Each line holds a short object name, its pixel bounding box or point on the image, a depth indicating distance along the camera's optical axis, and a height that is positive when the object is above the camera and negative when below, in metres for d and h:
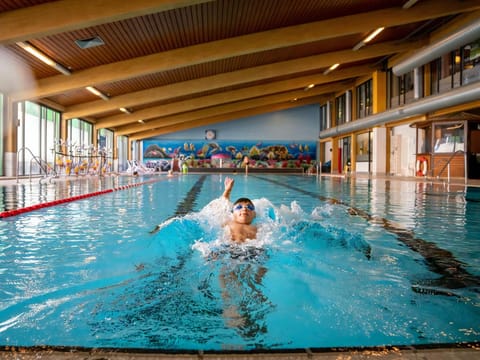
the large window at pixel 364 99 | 22.33 +4.18
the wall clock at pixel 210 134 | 32.44 +3.02
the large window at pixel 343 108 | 25.22 +4.25
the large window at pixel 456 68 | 13.86 +3.86
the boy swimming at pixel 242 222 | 3.42 -0.45
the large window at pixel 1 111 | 14.59 +2.13
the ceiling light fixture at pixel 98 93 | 16.27 +3.31
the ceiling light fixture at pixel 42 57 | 10.86 +3.33
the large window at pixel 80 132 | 20.92 +2.20
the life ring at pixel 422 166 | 16.14 +0.29
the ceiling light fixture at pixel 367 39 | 14.38 +4.96
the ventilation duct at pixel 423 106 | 12.30 +2.46
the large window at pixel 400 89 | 18.14 +3.93
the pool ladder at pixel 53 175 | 12.82 -0.12
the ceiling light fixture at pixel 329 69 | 19.69 +5.08
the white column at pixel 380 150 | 20.27 +1.13
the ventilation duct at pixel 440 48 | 11.06 +3.93
